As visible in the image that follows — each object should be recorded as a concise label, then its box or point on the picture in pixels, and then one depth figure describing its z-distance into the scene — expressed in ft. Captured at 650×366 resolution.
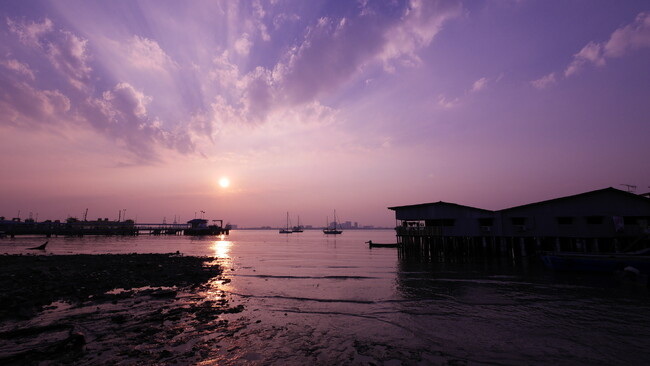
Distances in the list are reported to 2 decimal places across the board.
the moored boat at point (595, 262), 88.18
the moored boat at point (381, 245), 237.33
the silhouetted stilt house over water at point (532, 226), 118.32
